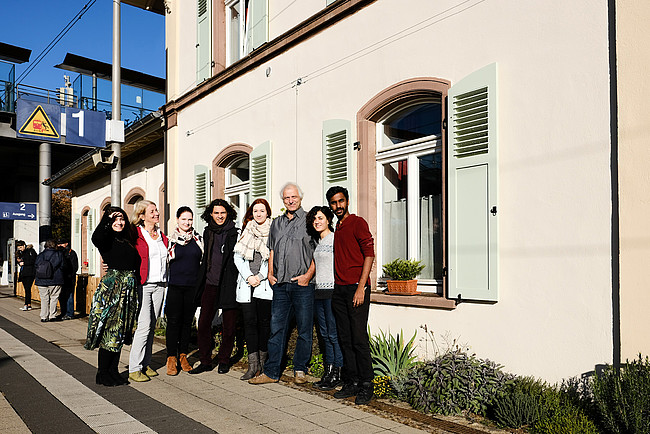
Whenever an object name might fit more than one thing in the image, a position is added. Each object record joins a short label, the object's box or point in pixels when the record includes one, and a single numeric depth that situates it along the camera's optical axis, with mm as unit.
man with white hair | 6094
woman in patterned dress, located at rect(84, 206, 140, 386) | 5992
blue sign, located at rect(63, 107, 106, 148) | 9156
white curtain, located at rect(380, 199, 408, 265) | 6891
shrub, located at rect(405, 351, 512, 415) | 4910
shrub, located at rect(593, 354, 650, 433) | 3770
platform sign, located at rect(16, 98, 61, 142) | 9844
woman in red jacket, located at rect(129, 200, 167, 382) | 6336
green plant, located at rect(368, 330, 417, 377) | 5840
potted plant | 6268
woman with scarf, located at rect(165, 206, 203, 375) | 6602
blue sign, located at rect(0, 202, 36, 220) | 20922
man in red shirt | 5430
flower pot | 6261
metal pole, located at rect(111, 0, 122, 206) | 9180
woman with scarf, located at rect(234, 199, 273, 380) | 6410
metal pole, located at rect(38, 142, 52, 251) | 22906
